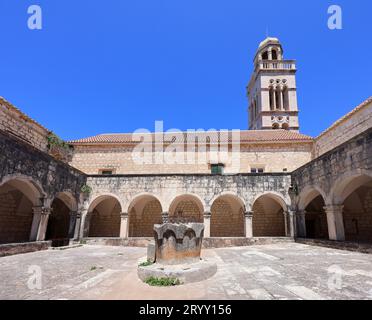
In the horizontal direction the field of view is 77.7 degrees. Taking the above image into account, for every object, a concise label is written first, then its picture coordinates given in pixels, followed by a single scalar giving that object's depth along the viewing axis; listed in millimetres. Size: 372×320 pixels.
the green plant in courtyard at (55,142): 16827
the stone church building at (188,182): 9609
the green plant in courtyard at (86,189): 13414
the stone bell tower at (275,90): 28031
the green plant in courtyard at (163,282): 3992
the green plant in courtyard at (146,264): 5075
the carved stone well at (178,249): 4746
